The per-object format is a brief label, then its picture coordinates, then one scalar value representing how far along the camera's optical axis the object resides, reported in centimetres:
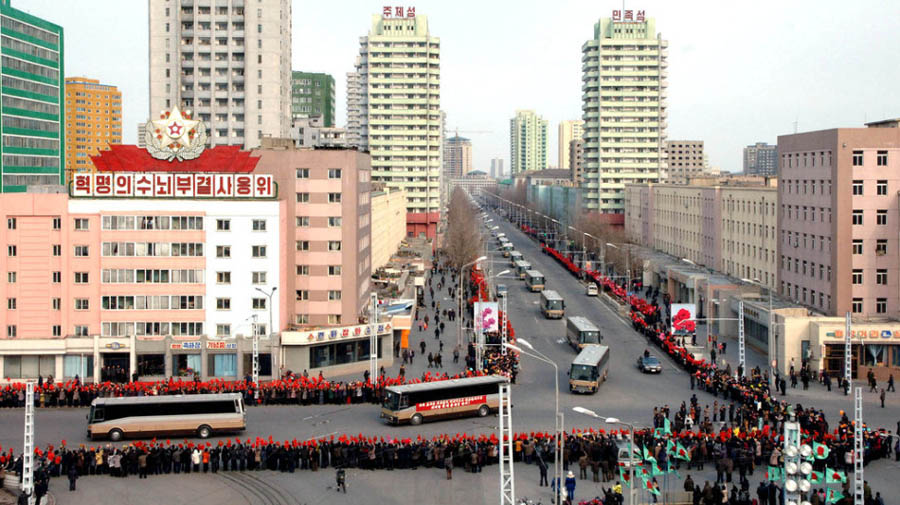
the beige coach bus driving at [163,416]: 4641
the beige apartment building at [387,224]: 10024
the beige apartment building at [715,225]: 8819
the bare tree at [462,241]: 12144
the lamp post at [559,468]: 3605
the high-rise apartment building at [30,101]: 11062
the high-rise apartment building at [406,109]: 17438
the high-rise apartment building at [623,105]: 17112
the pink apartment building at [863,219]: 6806
